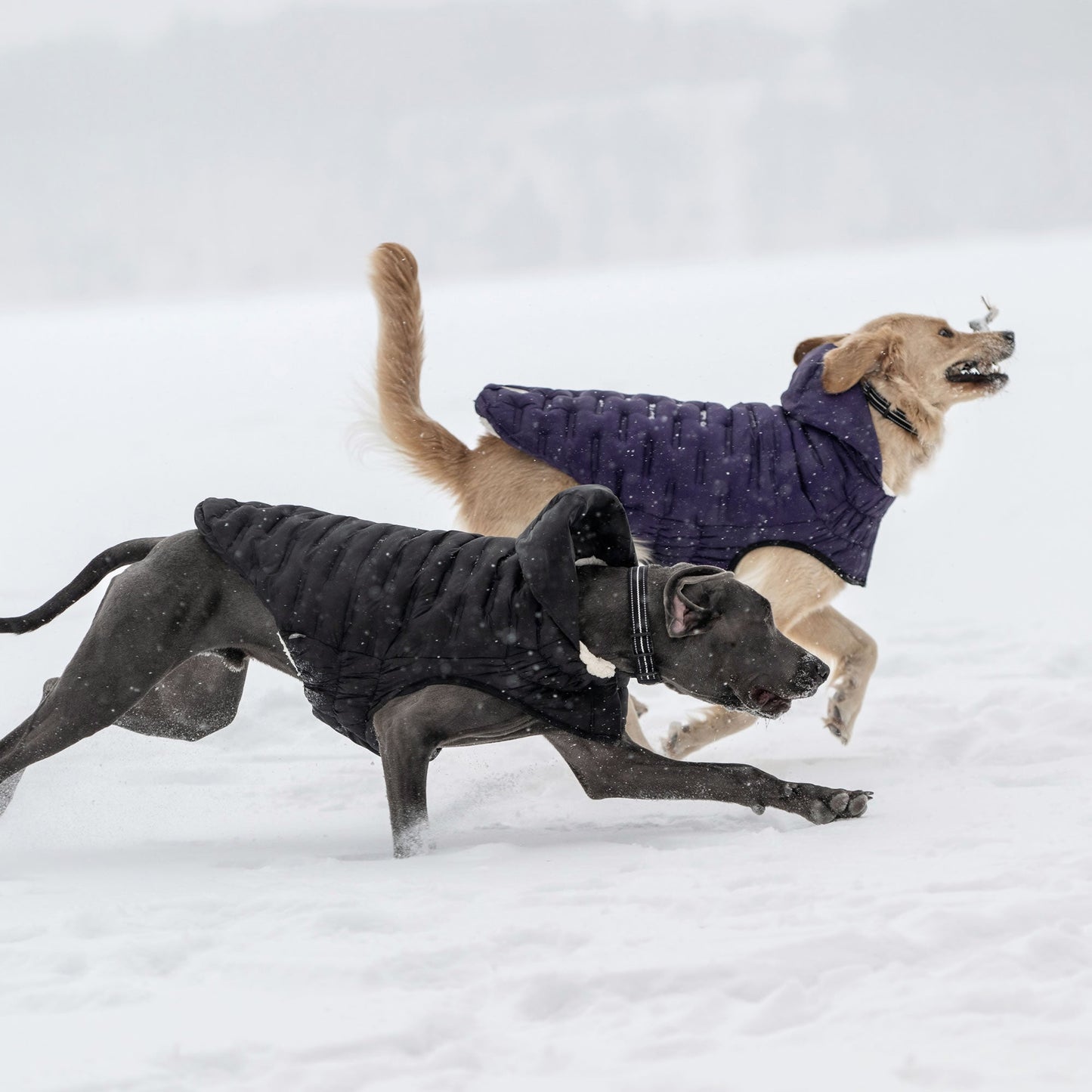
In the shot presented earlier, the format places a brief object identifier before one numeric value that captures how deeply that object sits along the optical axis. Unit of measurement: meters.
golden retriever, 9.30
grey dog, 6.25
